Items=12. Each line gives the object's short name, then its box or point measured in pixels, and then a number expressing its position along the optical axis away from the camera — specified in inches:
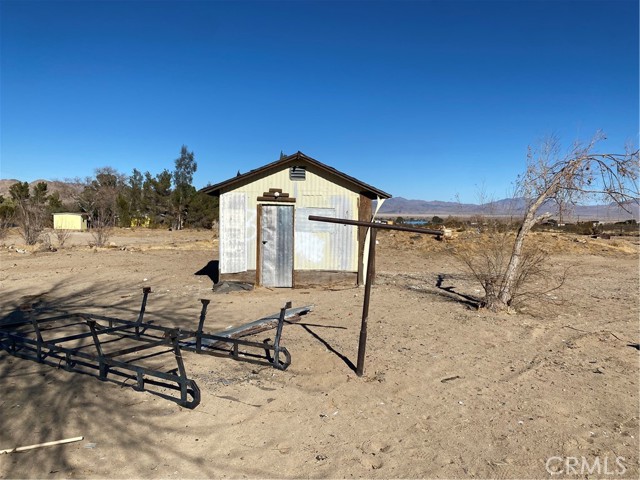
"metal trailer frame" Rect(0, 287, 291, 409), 185.9
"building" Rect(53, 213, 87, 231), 1612.9
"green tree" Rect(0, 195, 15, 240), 863.7
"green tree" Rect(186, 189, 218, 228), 1659.7
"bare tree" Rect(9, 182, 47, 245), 862.5
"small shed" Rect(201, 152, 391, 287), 455.5
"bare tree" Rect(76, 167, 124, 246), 1895.2
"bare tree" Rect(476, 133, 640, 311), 332.8
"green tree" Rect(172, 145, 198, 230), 1665.8
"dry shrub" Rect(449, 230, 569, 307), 360.5
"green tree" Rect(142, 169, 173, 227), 1724.9
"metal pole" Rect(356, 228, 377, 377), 206.6
